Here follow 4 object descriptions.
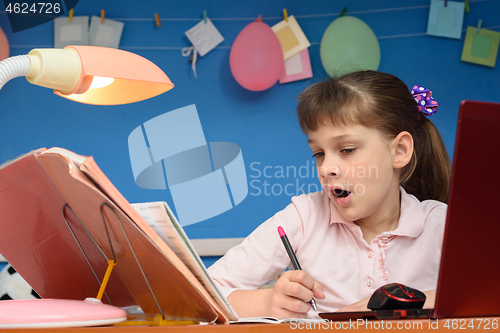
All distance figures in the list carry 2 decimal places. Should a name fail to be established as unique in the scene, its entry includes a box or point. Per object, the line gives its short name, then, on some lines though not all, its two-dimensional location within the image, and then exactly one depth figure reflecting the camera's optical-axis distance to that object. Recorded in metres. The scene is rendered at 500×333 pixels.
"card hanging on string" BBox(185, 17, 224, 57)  2.05
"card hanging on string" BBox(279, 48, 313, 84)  2.04
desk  0.37
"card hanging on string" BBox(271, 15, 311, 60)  2.04
